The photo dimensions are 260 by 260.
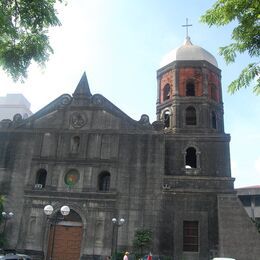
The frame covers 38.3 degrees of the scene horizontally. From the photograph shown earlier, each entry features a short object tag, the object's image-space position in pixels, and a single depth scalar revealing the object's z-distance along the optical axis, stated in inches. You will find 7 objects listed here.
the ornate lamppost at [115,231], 855.1
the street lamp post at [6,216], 884.0
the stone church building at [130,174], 893.8
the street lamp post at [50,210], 655.1
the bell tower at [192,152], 895.7
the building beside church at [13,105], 3181.6
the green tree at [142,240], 869.2
